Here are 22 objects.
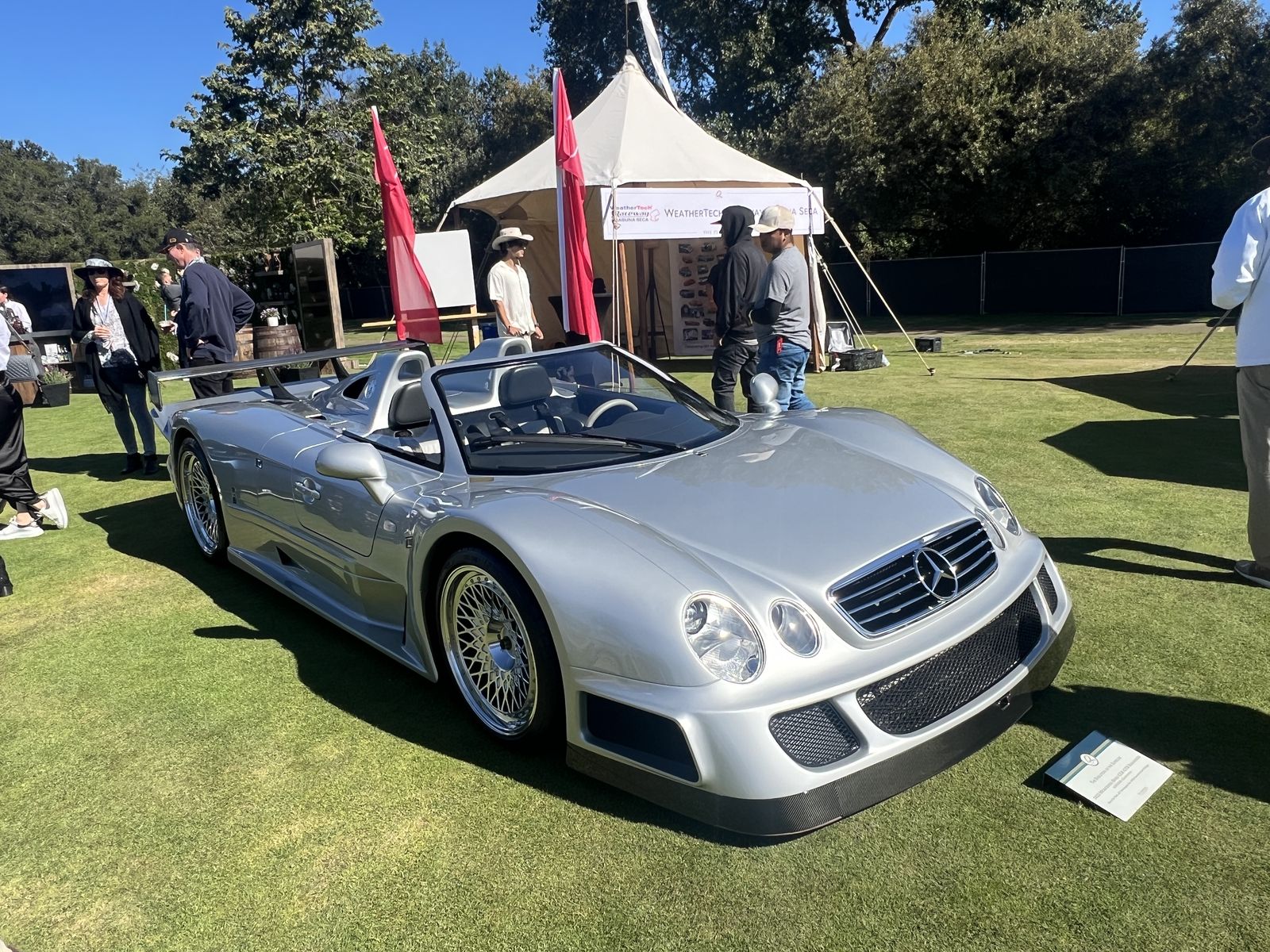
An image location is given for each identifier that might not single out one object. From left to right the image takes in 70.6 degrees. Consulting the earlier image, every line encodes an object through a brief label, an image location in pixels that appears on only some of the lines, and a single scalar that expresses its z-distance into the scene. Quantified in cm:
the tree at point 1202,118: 1934
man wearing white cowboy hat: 842
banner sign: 1140
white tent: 1195
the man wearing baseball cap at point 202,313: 710
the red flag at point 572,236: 694
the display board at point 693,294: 1544
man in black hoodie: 674
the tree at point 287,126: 2880
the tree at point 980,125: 2091
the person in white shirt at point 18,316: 1427
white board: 1367
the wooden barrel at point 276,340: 1442
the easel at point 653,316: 1545
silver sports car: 230
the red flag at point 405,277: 794
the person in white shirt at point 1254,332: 391
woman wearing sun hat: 740
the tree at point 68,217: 5047
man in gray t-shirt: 609
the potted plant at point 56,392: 1336
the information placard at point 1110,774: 249
